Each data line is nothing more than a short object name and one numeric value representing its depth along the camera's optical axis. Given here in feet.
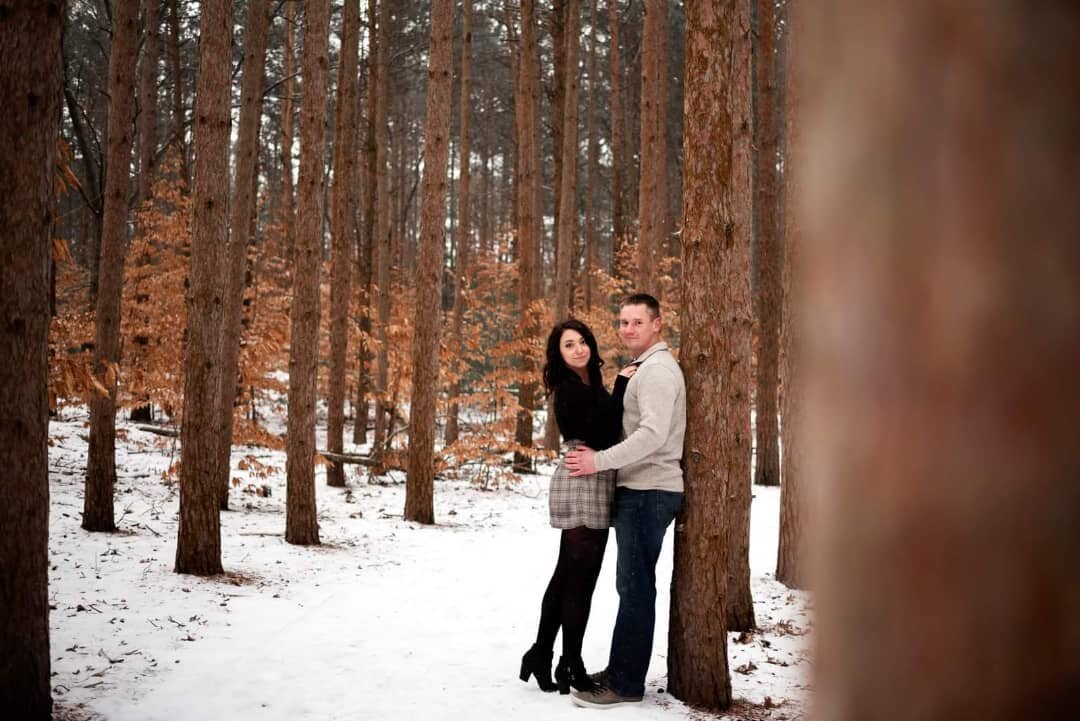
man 11.72
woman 12.34
